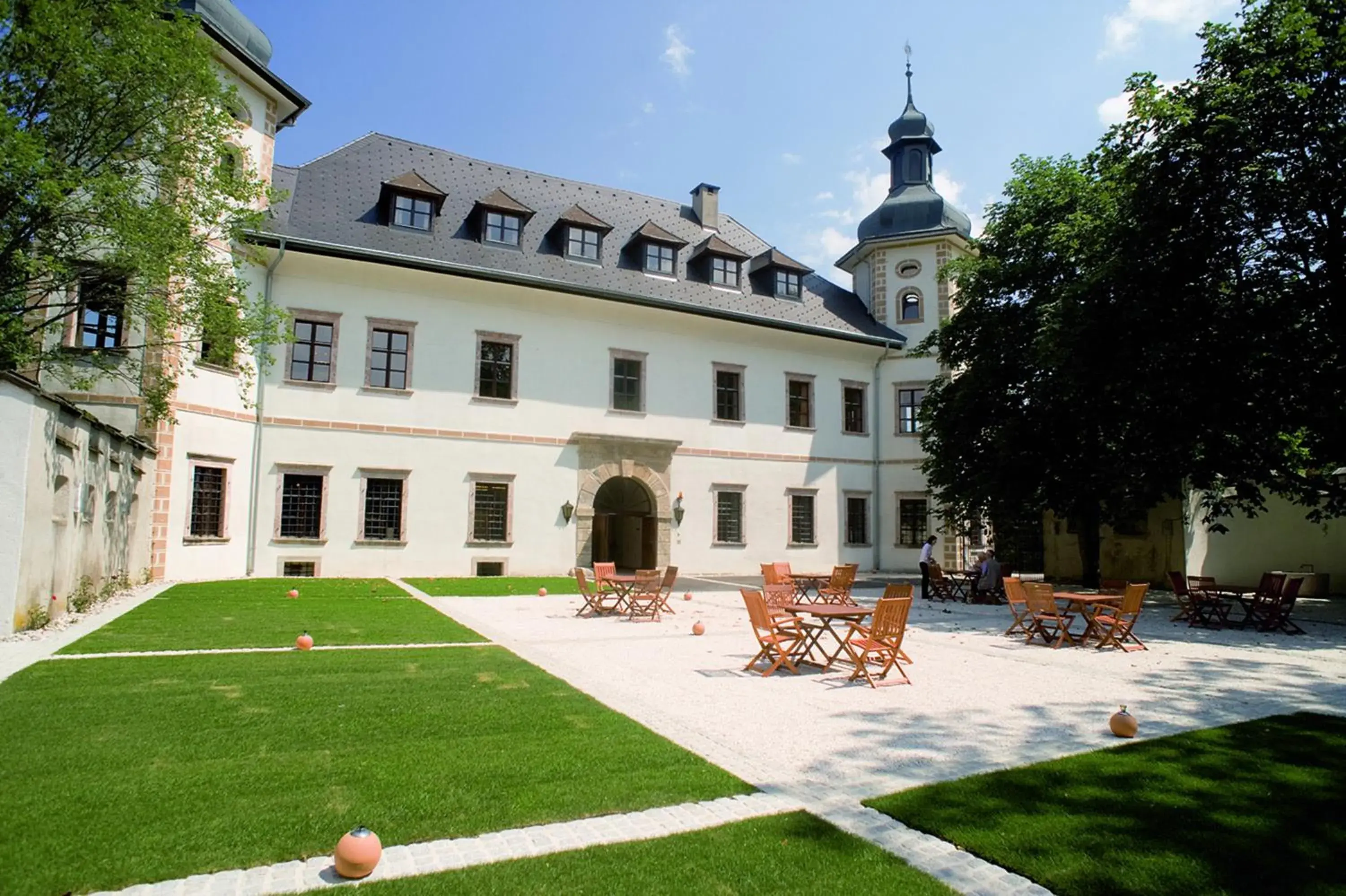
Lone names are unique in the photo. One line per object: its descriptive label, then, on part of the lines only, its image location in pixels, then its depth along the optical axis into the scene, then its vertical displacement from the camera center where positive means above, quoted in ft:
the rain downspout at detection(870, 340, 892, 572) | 96.27 +0.71
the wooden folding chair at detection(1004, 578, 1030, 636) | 39.88 -3.21
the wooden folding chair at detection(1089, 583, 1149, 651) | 36.81 -3.82
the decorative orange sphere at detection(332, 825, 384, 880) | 11.65 -4.73
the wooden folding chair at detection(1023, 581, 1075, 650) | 37.35 -3.62
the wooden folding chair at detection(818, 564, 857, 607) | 45.70 -3.40
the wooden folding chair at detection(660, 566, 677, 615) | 46.16 -3.27
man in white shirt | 63.67 -2.42
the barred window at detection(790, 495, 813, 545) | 91.56 +0.88
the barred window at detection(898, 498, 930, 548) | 96.07 +0.99
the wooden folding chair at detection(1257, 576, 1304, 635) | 43.96 -3.82
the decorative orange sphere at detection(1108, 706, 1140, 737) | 20.74 -4.69
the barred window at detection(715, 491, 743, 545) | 87.20 +0.88
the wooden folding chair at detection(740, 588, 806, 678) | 29.63 -4.01
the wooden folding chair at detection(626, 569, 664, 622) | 45.80 -3.84
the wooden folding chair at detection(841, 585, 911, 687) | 27.73 -3.54
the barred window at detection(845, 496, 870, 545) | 94.99 +0.93
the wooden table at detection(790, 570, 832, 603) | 52.55 -3.60
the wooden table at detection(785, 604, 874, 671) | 29.30 -3.14
